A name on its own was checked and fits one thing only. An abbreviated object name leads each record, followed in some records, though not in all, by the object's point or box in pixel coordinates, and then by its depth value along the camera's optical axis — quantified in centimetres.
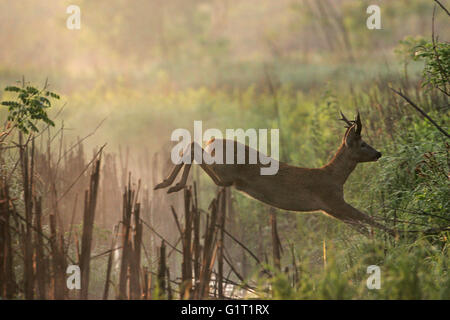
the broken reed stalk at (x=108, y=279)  1081
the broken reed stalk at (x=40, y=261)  1075
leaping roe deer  1598
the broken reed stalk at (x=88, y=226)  1074
